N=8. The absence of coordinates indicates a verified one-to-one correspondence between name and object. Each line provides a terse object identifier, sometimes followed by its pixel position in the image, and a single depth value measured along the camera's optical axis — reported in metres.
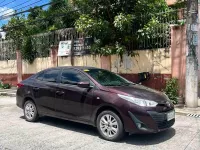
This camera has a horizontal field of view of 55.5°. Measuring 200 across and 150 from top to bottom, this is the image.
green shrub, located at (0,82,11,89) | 11.89
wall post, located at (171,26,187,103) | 6.60
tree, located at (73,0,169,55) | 7.14
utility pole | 5.96
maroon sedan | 3.81
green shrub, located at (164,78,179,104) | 6.49
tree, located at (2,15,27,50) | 11.55
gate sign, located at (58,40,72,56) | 9.41
